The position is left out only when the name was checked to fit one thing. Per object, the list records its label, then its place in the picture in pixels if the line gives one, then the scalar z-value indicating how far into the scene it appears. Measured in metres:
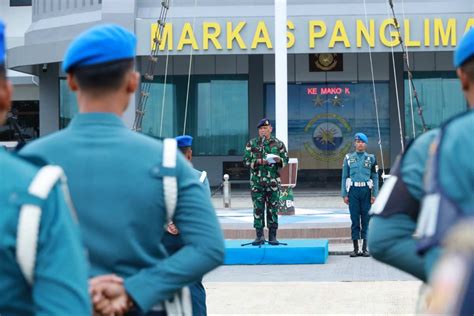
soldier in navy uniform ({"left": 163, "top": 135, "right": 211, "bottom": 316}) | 5.62
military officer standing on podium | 13.70
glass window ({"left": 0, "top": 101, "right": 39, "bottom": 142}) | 36.06
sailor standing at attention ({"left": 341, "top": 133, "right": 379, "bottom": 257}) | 14.35
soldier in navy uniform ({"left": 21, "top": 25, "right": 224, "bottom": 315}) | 2.84
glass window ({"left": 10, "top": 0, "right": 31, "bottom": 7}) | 37.03
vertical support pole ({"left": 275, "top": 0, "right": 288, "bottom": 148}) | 19.75
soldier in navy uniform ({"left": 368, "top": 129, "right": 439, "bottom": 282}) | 2.72
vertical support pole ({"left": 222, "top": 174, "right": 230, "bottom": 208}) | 23.56
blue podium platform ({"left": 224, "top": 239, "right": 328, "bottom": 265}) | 13.90
